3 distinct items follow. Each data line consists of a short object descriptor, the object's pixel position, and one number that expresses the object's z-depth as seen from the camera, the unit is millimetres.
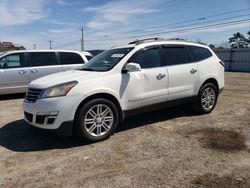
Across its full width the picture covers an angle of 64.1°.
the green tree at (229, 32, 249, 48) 36665
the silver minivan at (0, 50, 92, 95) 6596
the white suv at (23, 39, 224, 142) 3288
